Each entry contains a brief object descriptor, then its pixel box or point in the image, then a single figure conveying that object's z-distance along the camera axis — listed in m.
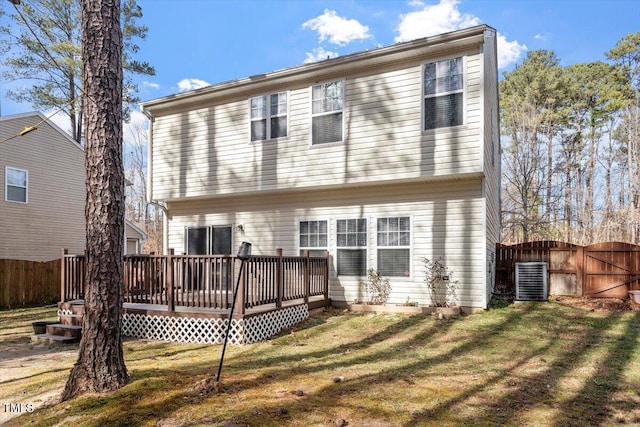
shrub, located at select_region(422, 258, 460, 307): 8.91
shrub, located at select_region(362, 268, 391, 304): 9.50
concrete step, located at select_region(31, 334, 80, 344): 7.54
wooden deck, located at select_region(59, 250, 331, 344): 7.17
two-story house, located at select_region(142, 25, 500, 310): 8.73
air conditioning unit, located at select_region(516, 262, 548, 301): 10.09
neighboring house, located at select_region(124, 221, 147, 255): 20.20
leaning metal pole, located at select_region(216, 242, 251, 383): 5.03
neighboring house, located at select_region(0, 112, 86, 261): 14.29
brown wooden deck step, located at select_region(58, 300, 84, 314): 8.44
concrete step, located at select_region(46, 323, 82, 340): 7.66
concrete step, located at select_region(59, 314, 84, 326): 8.12
